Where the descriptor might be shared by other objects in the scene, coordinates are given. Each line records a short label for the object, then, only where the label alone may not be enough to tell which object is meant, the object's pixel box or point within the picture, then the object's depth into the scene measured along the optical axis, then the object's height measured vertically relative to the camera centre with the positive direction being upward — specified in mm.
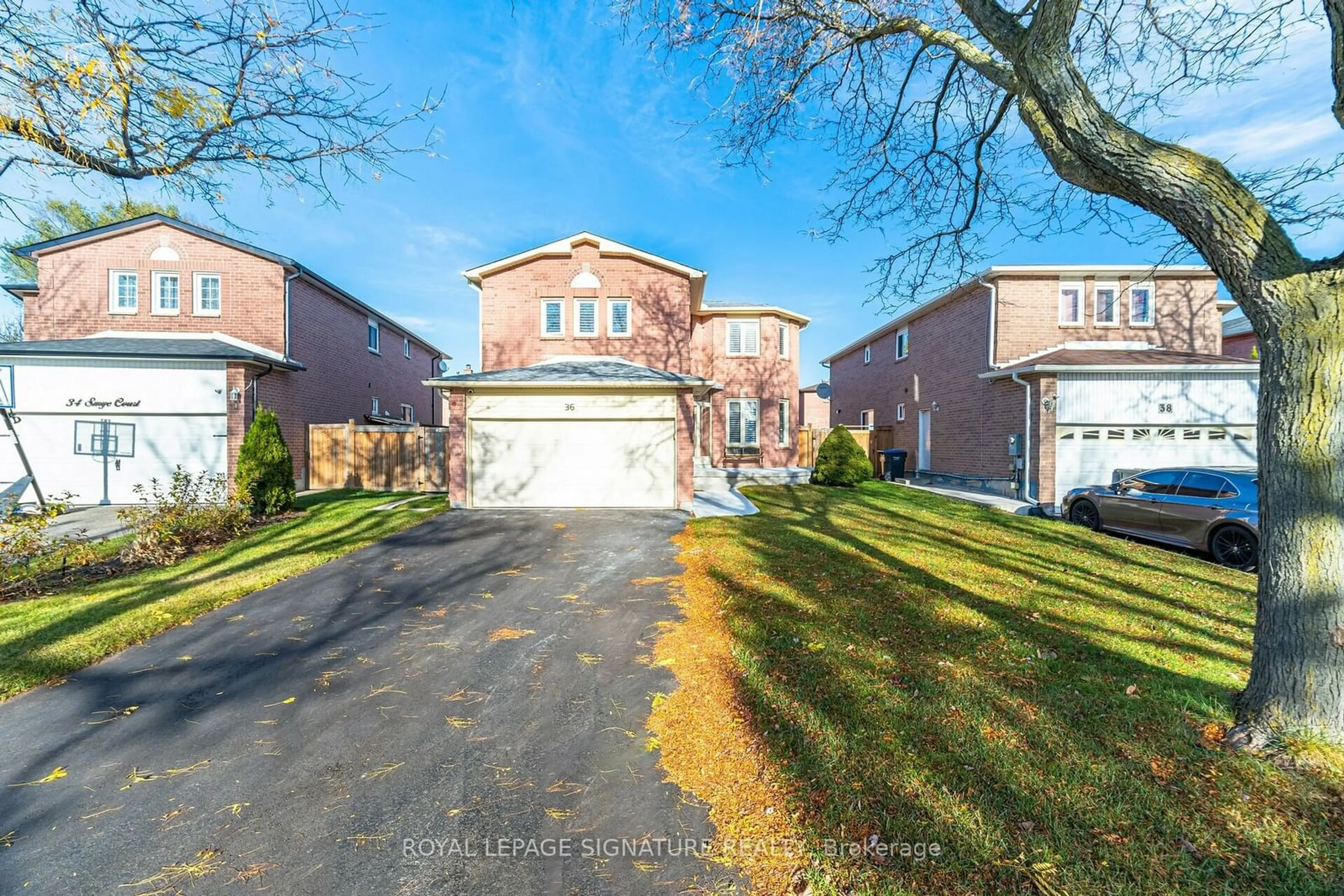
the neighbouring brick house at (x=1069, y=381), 12719 +1794
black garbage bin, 19047 -779
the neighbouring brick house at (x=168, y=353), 11734 +2410
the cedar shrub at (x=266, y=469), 10312 -567
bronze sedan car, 7465 -1115
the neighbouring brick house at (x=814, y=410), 43406 +2992
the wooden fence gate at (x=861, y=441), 20672 +123
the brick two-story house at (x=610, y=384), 11062 +1494
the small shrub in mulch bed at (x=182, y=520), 7281 -1298
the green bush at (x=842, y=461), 15961 -584
